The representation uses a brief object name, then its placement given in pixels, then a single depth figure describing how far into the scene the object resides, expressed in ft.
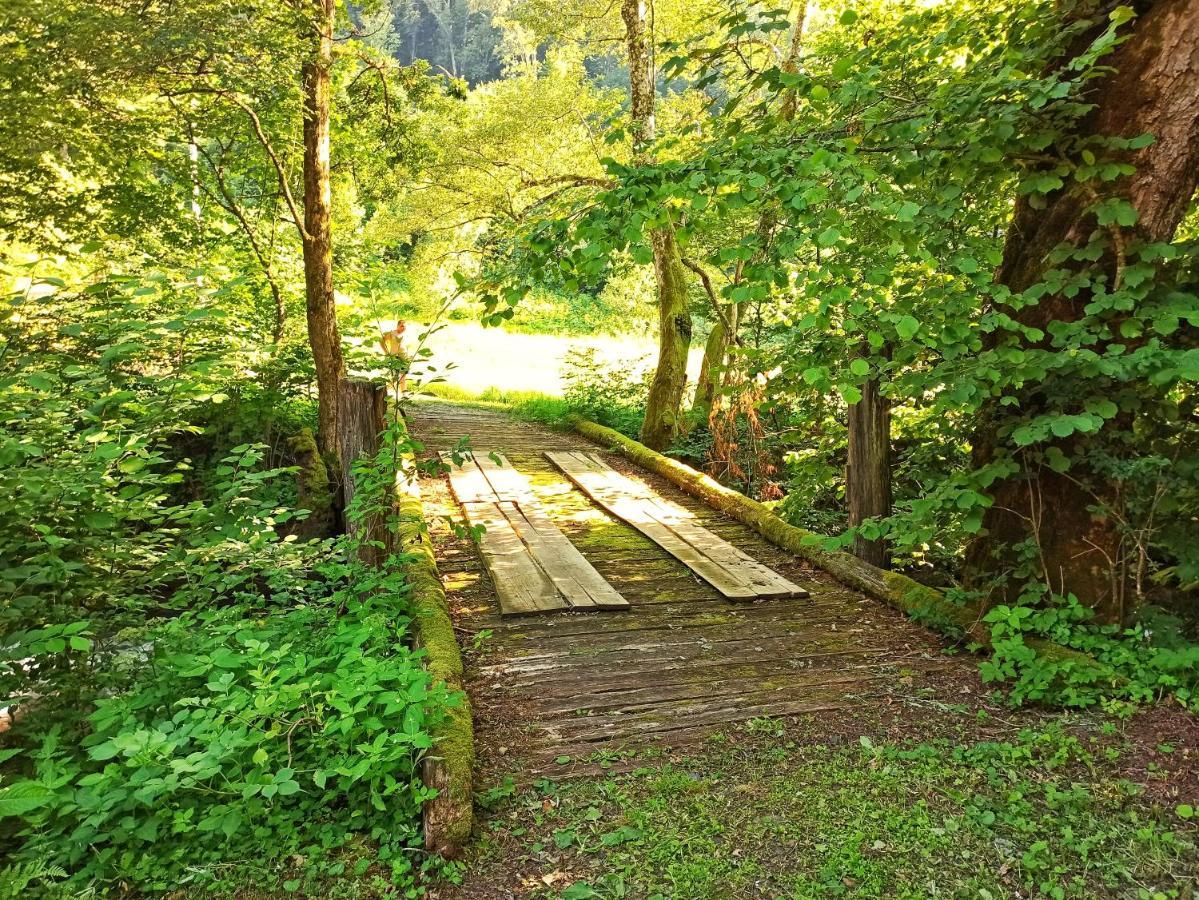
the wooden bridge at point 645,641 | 11.46
